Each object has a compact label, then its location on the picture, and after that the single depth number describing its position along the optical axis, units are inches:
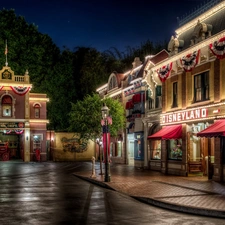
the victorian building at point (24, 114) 1814.7
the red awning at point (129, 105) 1400.2
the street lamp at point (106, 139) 823.1
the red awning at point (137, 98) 1326.2
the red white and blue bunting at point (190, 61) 904.0
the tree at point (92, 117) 1180.5
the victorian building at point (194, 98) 824.9
